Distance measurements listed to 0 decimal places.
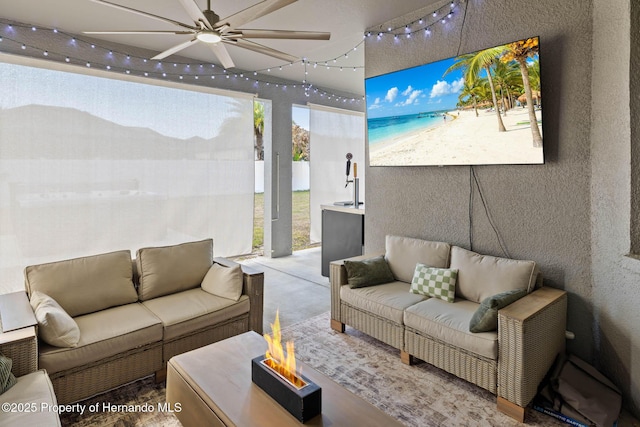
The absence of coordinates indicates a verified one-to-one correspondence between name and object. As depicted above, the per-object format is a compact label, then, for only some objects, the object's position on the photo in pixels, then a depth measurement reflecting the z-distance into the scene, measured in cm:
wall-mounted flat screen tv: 264
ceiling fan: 203
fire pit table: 151
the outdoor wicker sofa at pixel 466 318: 210
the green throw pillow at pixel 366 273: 311
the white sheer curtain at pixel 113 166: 366
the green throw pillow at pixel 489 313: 220
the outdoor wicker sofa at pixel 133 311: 217
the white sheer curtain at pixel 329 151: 621
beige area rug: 210
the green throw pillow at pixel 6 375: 168
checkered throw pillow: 279
